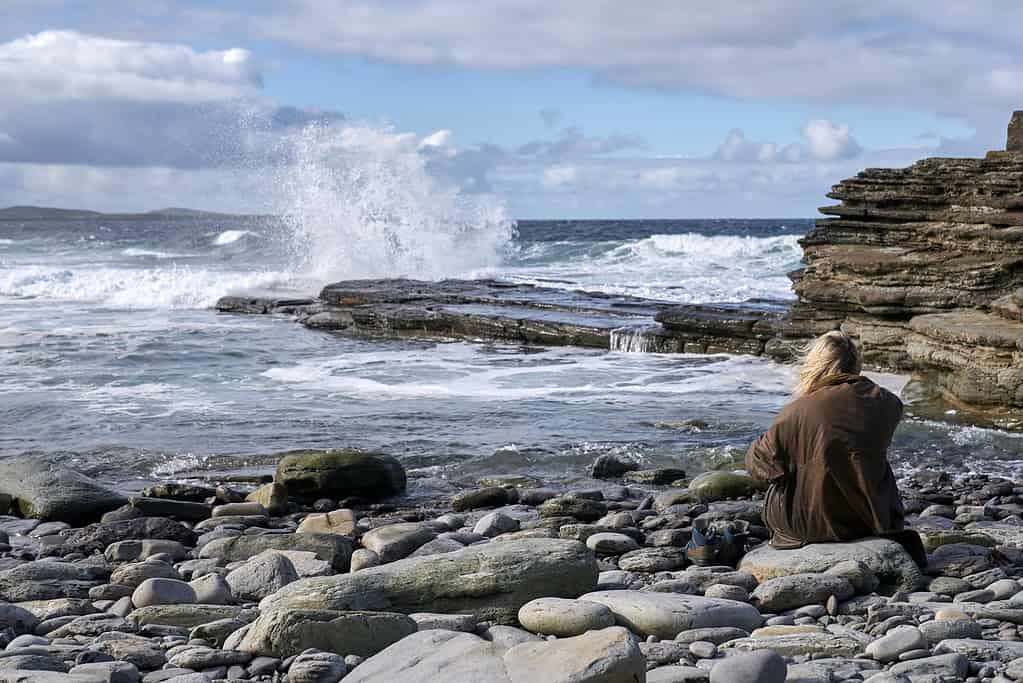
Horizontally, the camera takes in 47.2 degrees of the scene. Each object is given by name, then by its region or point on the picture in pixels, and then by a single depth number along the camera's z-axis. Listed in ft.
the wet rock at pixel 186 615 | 16.11
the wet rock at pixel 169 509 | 24.82
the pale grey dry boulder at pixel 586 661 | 11.37
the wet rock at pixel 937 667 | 12.69
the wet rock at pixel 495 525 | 22.36
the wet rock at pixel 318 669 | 12.98
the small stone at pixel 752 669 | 12.01
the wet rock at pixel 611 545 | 20.27
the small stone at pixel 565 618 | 14.43
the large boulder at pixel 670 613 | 14.65
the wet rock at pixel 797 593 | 16.17
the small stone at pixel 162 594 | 17.03
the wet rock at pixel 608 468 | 29.53
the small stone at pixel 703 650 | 13.67
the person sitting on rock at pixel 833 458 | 17.65
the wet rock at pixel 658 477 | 28.78
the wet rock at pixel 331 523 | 23.21
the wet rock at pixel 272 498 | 25.86
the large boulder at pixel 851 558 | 17.03
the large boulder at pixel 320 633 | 13.89
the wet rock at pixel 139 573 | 18.56
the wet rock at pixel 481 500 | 26.03
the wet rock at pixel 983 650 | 13.37
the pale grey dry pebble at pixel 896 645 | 13.53
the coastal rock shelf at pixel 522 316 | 55.06
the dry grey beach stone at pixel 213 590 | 17.42
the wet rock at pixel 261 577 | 17.93
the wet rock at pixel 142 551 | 21.15
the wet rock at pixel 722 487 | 25.84
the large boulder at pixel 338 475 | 26.99
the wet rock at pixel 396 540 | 20.35
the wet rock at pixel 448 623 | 14.76
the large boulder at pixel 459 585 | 15.53
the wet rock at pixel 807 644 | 13.78
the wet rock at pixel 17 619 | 15.79
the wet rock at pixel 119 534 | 22.36
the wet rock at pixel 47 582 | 17.90
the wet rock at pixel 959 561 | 17.83
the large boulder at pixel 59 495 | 24.98
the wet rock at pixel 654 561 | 19.04
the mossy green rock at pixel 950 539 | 19.56
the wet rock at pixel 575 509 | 24.07
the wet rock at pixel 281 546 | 20.25
